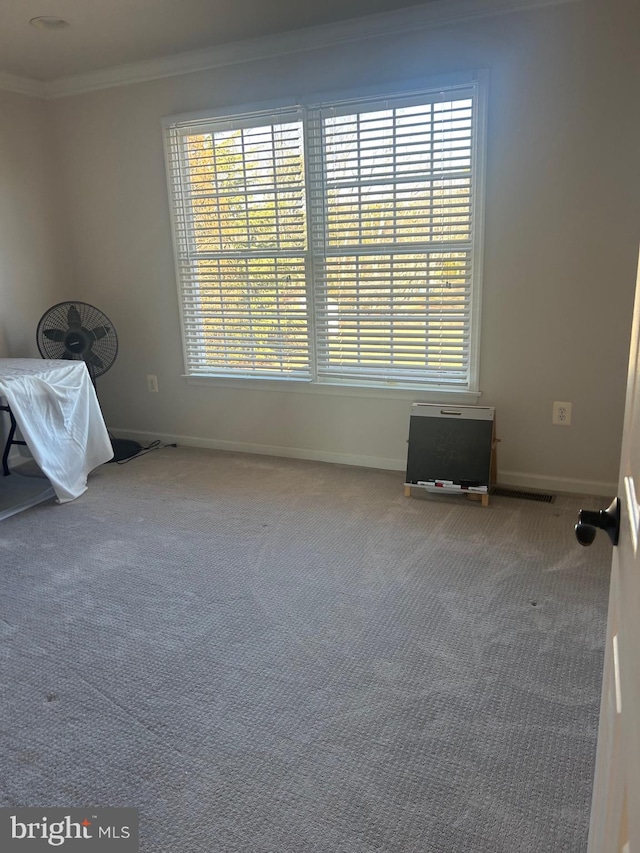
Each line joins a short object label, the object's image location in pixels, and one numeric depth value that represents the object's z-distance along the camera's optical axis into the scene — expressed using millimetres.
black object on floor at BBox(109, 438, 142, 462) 4102
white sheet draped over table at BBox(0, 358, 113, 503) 3105
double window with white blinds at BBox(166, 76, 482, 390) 3197
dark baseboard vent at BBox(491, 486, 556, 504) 3201
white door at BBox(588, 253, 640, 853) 663
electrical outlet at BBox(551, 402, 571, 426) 3184
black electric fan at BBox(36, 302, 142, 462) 3873
